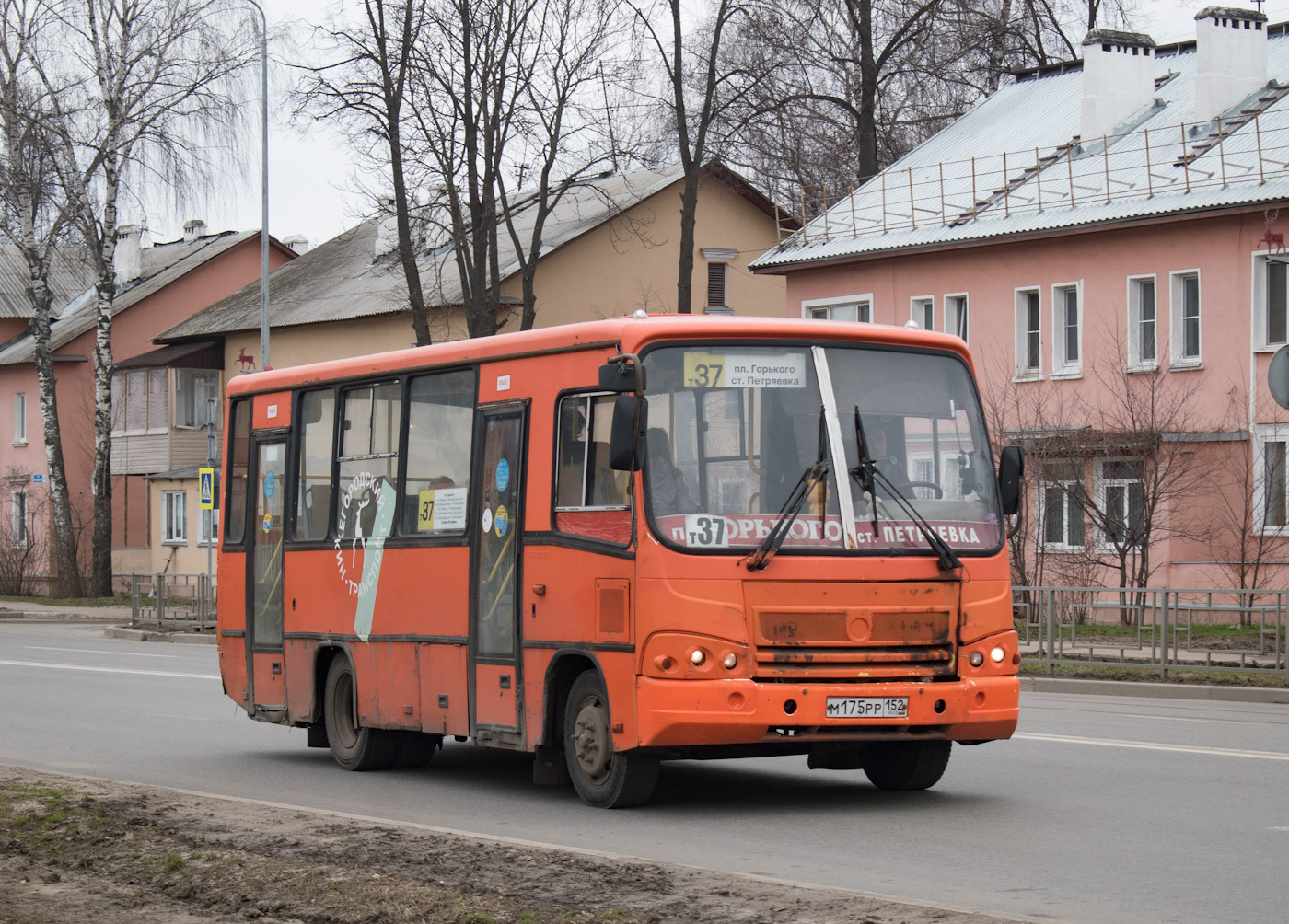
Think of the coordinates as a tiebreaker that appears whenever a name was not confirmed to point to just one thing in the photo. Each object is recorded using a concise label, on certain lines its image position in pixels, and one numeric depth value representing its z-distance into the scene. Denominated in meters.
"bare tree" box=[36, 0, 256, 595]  47.53
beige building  48.75
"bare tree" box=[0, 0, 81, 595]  46.97
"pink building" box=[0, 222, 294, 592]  60.62
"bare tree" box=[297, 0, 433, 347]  36.59
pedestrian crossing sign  36.12
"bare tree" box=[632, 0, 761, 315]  38.34
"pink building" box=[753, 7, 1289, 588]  31.50
